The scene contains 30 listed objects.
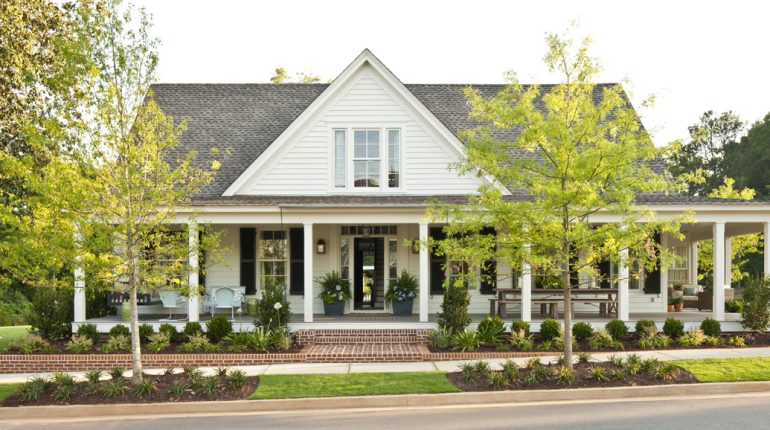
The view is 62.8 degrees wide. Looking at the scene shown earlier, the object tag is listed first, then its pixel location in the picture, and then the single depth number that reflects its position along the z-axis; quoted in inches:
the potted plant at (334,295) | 657.6
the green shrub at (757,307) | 581.6
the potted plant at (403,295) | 658.2
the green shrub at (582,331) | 560.4
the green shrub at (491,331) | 547.2
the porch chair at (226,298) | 613.9
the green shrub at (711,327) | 576.1
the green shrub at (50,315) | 568.7
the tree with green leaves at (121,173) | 387.2
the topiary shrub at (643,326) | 569.1
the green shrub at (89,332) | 557.6
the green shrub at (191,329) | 563.8
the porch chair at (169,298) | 601.9
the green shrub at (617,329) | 563.2
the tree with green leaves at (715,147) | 2457.9
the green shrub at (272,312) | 562.9
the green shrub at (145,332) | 559.8
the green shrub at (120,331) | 561.6
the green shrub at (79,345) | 530.8
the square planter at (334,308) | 660.7
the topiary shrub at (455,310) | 557.6
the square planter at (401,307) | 660.7
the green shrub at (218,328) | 560.7
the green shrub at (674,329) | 572.7
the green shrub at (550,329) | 559.8
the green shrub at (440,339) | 539.2
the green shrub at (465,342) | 530.3
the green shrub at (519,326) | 565.9
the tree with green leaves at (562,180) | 400.5
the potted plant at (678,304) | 738.2
